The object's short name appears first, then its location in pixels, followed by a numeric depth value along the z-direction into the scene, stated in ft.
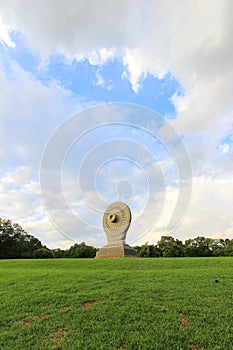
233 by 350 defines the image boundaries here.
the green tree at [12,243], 164.76
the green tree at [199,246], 163.22
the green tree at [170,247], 158.10
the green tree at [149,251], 155.33
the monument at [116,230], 109.70
